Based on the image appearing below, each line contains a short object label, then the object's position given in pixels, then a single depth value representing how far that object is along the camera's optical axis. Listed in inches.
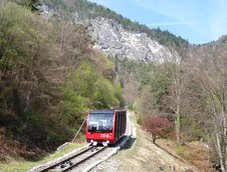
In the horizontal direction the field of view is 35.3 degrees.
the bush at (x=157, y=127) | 1521.9
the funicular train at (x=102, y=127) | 1019.3
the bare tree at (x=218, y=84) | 1115.3
